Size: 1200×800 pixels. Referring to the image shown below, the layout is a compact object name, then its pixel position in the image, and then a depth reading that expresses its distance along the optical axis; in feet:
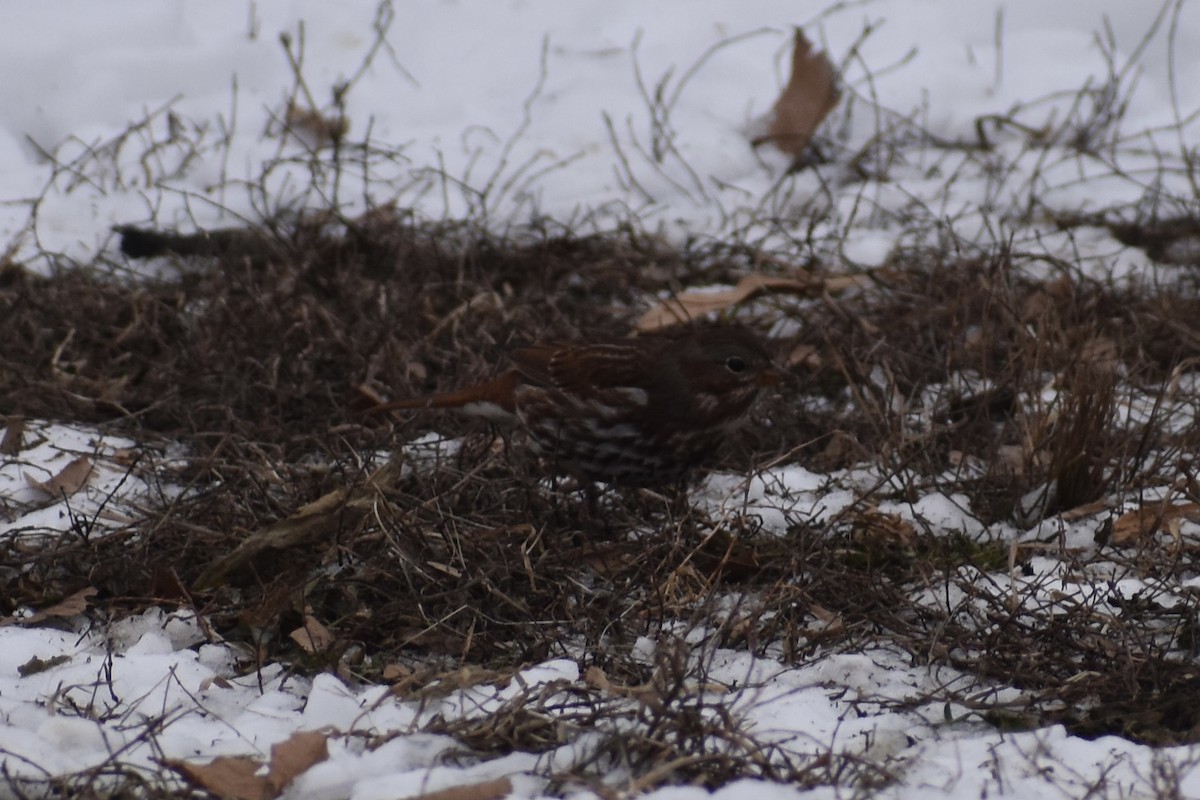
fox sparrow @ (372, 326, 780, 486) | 25.38
